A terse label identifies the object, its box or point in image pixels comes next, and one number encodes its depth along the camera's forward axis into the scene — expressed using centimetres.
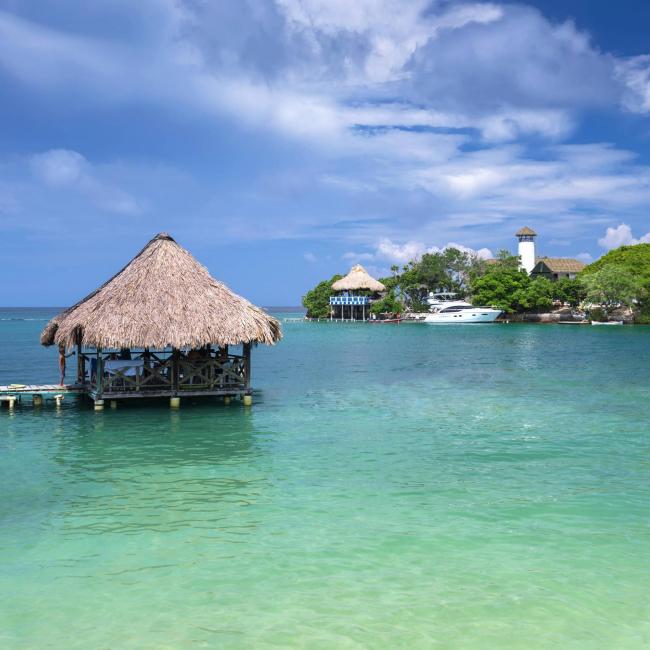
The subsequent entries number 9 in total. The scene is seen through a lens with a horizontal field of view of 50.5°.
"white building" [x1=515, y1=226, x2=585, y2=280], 10506
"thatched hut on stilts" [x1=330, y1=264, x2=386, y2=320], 9919
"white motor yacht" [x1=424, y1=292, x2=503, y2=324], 8662
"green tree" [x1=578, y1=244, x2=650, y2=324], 7569
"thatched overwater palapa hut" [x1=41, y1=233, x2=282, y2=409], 1870
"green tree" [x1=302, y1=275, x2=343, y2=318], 10975
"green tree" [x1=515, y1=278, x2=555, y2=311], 8562
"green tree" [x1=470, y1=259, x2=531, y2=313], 8681
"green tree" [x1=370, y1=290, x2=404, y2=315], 9656
